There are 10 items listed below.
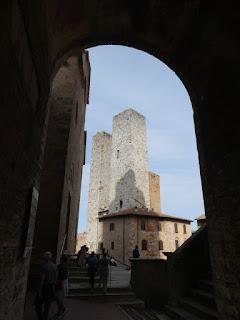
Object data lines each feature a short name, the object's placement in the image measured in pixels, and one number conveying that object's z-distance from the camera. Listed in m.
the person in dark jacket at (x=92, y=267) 9.16
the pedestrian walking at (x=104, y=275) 8.89
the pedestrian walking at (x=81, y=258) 12.16
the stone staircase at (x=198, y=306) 5.31
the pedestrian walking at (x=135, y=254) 16.86
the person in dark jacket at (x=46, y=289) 5.14
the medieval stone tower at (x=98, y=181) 39.50
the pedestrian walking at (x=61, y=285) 5.66
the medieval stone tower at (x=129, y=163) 33.88
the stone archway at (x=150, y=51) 3.04
